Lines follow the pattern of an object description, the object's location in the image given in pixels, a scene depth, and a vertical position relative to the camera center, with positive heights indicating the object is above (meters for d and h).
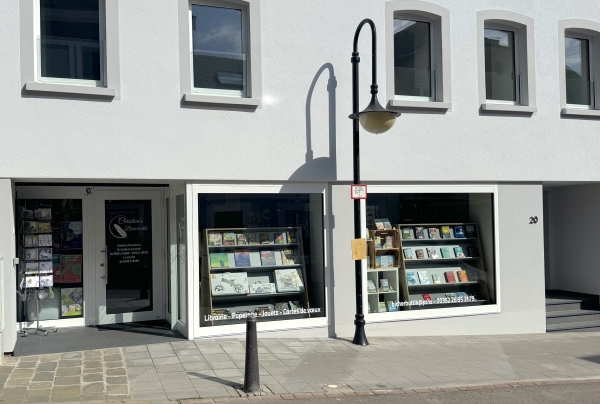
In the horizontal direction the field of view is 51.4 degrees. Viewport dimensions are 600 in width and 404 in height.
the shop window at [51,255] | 10.27 -0.67
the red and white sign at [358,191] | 9.82 +0.29
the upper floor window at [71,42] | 9.00 +2.54
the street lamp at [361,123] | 9.35 +1.27
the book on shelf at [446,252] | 11.94 -0.85
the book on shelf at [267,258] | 10.67 -0.80
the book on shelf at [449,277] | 11.90 -1.32
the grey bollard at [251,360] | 7.28 -1.75
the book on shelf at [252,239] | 10.55 -0.46
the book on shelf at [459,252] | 12.02 -0.86
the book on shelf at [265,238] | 10.64 -0.46
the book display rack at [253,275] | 10.15 -1.07
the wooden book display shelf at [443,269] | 11.57 -1.17
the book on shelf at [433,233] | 11.83 -0.48
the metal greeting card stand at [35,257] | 10.16 -0.68
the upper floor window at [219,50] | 9.88 +2.60
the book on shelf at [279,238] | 10.70 -0.46
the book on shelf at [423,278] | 11.67 -1.31
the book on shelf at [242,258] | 10.50 -0.79
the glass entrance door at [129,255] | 10.93 -0.73
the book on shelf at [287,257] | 10.78 -0.80
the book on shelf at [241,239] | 10.45 -0.46
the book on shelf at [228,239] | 10.31 -0.45
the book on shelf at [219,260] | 10.23 -0.79
